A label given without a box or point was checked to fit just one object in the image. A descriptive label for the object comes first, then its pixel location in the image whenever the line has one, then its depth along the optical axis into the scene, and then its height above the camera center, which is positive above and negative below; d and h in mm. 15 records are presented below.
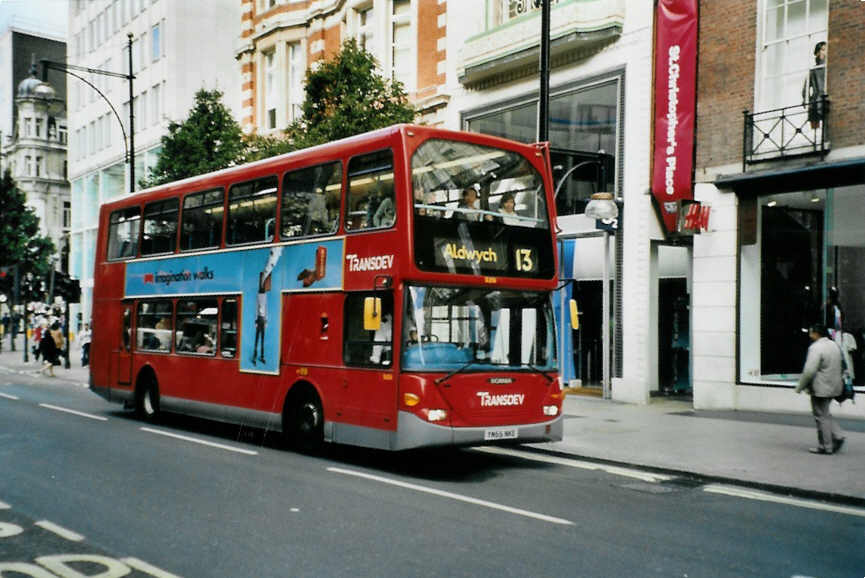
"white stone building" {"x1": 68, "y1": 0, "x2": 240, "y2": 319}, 44750 +12255
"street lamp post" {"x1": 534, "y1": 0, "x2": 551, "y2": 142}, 14406 +3843
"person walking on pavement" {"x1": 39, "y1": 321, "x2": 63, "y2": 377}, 28397 -1258
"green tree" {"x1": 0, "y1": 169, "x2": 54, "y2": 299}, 62688 +5037
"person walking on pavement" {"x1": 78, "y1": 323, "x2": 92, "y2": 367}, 32156 -1356
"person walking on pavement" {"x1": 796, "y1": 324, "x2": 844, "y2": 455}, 11445 -799
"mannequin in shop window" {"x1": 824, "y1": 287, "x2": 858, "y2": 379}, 15383 -102
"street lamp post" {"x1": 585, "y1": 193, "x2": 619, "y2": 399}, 17438 +1629
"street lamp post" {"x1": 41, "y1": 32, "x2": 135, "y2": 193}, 23375 +5902
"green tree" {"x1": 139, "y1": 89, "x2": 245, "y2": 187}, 25953 +4841
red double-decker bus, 10141 +269
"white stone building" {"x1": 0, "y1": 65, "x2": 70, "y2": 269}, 88875 +15126
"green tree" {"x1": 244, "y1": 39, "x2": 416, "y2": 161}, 19297 +4658
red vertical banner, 17578 +4286
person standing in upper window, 15383 +4032
